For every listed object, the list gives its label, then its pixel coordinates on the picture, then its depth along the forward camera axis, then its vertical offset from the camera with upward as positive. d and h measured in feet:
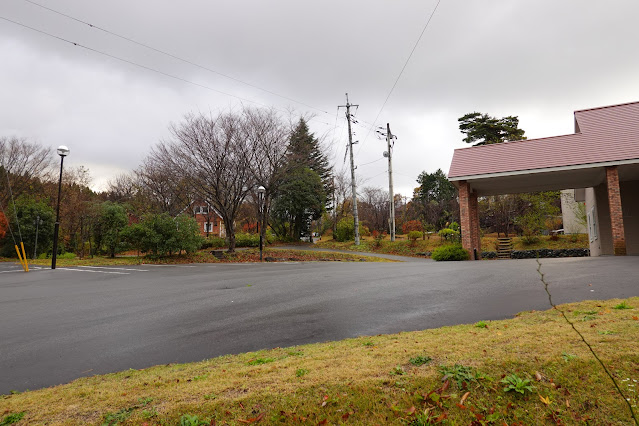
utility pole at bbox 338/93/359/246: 89.20 +23.89
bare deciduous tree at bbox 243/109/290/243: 74.02 +19.78
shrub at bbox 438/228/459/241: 80.82 +1.34
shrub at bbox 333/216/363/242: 104.67 +3.11
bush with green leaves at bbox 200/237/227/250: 98.37 +0.03
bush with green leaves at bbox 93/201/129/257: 74.23 +4.75
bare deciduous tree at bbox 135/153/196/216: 94.22 +14.96
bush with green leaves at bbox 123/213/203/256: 67.72 +1.89
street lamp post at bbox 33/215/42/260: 91.77 +6.33
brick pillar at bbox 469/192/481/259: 55.57 +2.89
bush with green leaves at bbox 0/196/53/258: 97.45 +6.08
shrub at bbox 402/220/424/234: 111.86 +4.56
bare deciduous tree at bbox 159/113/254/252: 70.28 +16.88
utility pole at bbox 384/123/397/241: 93.09 +21.34
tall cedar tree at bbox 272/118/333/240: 110.32 +12.63
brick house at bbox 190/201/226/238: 179.13 +11.13
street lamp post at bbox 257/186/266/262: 83.14 +8.81
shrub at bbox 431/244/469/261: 50.55 -1.84
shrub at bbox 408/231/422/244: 83.61 +1.07
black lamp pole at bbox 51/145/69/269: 51.86 +12.99
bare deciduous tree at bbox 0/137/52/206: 101.81 +23.38
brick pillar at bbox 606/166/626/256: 42.11 +3.06
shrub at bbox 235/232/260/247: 103.71 +0.76
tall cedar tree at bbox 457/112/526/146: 108.37 +32.86
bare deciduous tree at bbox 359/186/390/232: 146.00 +13.50
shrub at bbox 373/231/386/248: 88.94 -0.20
